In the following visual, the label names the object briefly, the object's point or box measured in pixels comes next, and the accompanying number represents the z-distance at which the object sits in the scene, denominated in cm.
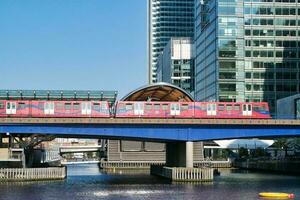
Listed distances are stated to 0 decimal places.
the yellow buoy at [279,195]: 6197
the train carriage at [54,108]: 8369
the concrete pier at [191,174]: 8450
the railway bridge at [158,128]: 8069
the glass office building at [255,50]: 17062
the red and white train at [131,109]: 8394
